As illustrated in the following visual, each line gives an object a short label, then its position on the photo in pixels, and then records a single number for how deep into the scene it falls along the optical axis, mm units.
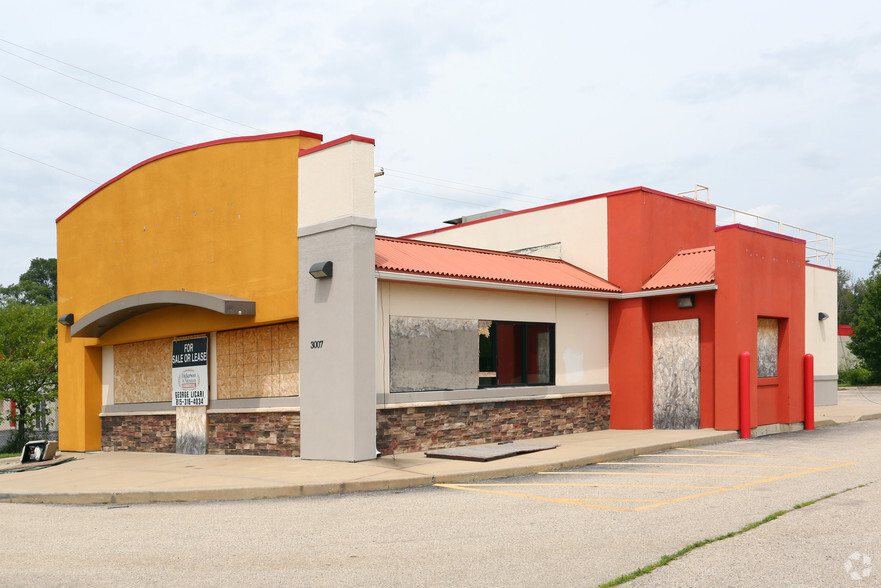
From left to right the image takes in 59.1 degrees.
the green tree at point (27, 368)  25125
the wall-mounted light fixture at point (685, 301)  17734
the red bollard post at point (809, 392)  18312
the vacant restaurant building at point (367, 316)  13953
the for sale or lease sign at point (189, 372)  16766
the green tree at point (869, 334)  43406
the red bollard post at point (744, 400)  16422
